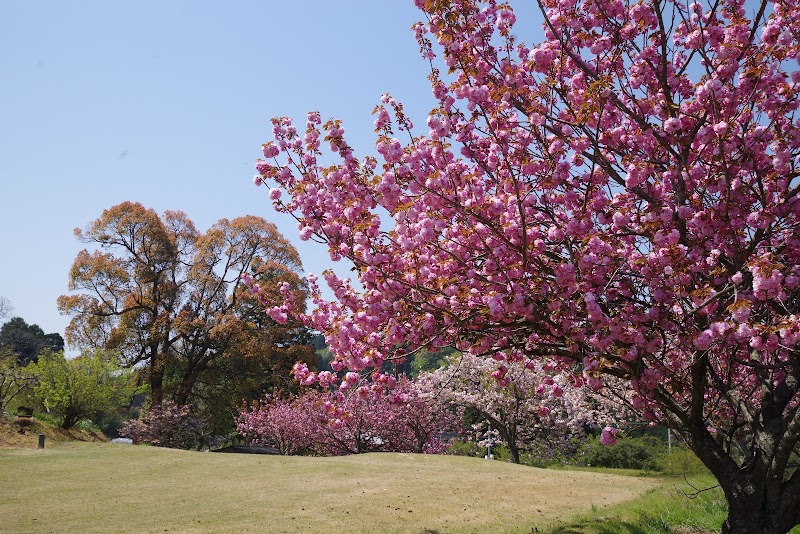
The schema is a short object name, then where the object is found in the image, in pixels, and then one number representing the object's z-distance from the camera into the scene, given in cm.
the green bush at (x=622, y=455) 2309
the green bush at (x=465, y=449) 2676
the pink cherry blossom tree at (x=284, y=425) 2341
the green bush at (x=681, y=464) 1680
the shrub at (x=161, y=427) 2545
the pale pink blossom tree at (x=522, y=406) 2148
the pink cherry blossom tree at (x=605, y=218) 488
